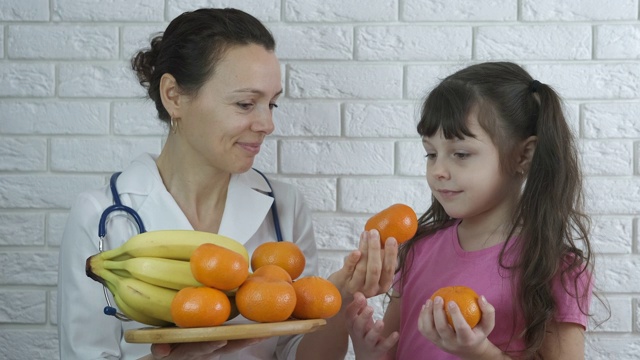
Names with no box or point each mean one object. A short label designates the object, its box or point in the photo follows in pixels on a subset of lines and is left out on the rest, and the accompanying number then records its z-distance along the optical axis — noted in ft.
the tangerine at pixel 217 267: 4.55
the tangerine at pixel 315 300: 4.87
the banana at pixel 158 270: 4.69
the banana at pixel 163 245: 4.83
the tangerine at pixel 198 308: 4.39
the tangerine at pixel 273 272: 4.85
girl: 5.37
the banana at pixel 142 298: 4.66
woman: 6.21
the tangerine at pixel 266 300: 4.53
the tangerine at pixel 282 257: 5.30
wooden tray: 4.35
